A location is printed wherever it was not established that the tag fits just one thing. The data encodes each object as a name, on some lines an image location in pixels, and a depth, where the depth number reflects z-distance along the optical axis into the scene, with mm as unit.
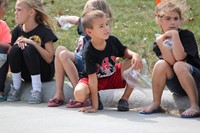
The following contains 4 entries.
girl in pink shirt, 8256
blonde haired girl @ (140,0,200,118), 6695
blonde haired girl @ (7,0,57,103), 7896
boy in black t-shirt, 7094
